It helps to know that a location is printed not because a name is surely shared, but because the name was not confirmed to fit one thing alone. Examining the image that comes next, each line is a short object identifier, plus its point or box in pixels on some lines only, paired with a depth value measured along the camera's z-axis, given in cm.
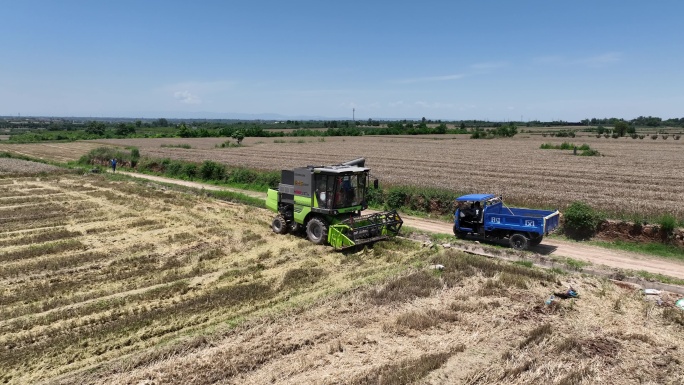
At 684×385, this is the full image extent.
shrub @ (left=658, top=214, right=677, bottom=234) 1580
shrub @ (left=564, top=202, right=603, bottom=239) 1706
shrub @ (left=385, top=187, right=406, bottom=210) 2311
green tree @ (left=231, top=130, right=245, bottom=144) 7668
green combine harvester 1535
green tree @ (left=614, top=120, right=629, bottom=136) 10125
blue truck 1534
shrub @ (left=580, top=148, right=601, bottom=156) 5003
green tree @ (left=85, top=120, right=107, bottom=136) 11086
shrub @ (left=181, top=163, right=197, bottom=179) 3612
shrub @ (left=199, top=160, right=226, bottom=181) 3431
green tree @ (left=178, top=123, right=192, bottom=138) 10500
